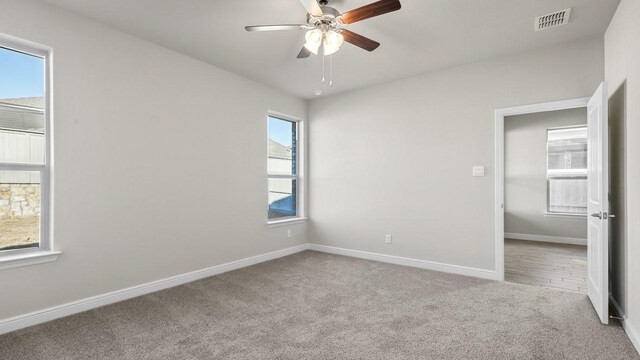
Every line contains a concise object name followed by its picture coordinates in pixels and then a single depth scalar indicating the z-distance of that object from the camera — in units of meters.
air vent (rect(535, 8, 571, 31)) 2.70
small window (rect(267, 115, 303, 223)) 4.90
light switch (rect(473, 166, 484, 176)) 3.78
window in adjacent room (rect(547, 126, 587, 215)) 5.89
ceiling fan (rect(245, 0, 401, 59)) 2.16
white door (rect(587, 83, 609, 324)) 2.50
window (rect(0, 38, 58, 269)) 2.50
